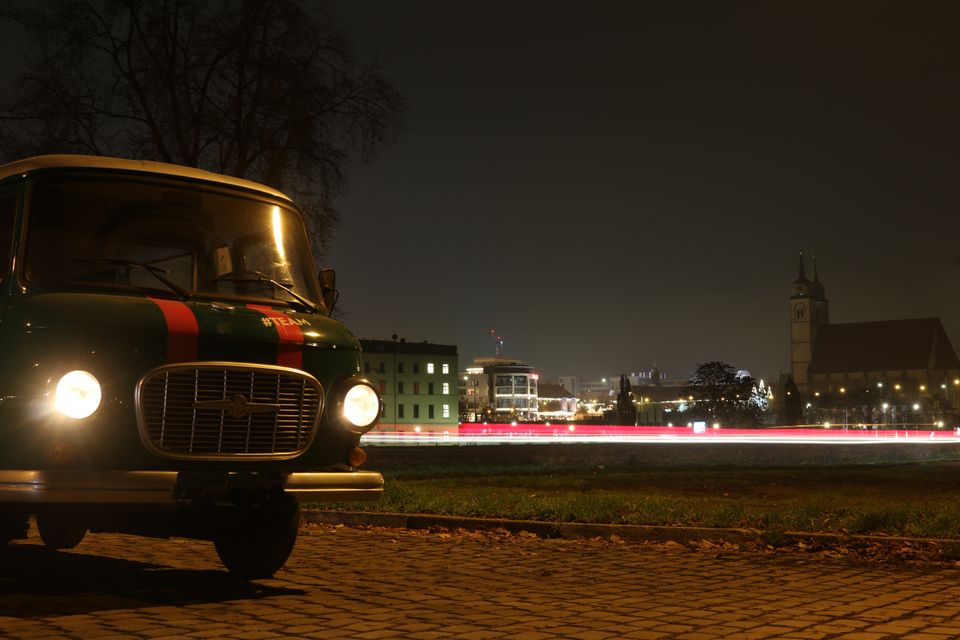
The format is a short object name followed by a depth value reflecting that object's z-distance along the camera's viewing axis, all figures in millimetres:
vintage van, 6395
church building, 191625
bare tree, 17641
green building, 141500
